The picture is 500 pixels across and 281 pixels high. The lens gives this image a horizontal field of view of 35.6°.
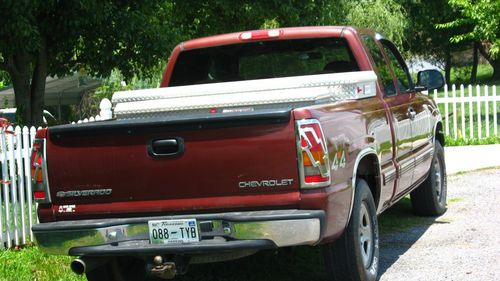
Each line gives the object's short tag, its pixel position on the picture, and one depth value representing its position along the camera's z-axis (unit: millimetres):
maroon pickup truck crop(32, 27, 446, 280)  4680
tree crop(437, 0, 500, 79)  18844
